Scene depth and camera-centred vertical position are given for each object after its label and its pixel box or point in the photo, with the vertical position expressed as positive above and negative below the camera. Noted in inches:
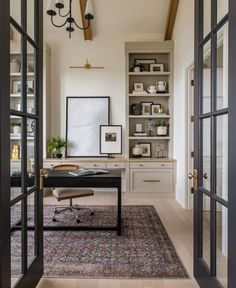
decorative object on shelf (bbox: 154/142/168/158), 232.5 -4.3
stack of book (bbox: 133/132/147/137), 225.3 +9.3
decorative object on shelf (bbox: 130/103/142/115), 227.0 +30.5
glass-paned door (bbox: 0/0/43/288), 54.1 +0.2
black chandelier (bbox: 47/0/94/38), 130.7 +68.8
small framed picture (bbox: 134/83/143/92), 227.6 +49.9
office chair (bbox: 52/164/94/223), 147.7 -27.3
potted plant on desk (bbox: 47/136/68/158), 218.4 -1.0
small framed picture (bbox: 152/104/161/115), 228.5 +31.2
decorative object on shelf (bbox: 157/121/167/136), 221.9 +12.5
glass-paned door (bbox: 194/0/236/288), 55.4 +0.3
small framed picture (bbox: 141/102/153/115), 229.0 +32.2
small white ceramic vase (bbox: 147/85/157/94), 222.4 +46.2
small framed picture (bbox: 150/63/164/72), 227.2 +66.3
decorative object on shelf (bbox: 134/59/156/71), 228.7 +71.1
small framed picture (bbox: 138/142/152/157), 230.4 -2.6
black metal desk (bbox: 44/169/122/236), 129.0 -17.6
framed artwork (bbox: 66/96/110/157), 230.8 +18.9
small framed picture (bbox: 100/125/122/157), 229.0 +5.0
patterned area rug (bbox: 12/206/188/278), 95.2 -44.8
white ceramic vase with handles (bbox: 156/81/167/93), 223.3 +48.9
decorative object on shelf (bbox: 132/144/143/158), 221.5 -5.1
